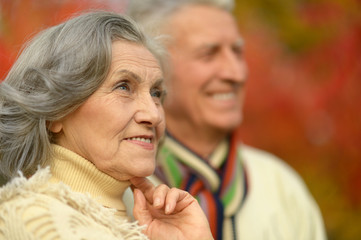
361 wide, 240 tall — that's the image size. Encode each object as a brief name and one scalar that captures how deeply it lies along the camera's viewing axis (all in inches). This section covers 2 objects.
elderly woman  66.8
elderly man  82.9
